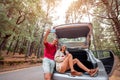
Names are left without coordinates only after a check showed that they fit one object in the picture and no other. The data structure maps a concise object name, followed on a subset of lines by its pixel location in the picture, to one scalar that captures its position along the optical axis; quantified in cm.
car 162
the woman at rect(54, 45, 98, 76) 172
